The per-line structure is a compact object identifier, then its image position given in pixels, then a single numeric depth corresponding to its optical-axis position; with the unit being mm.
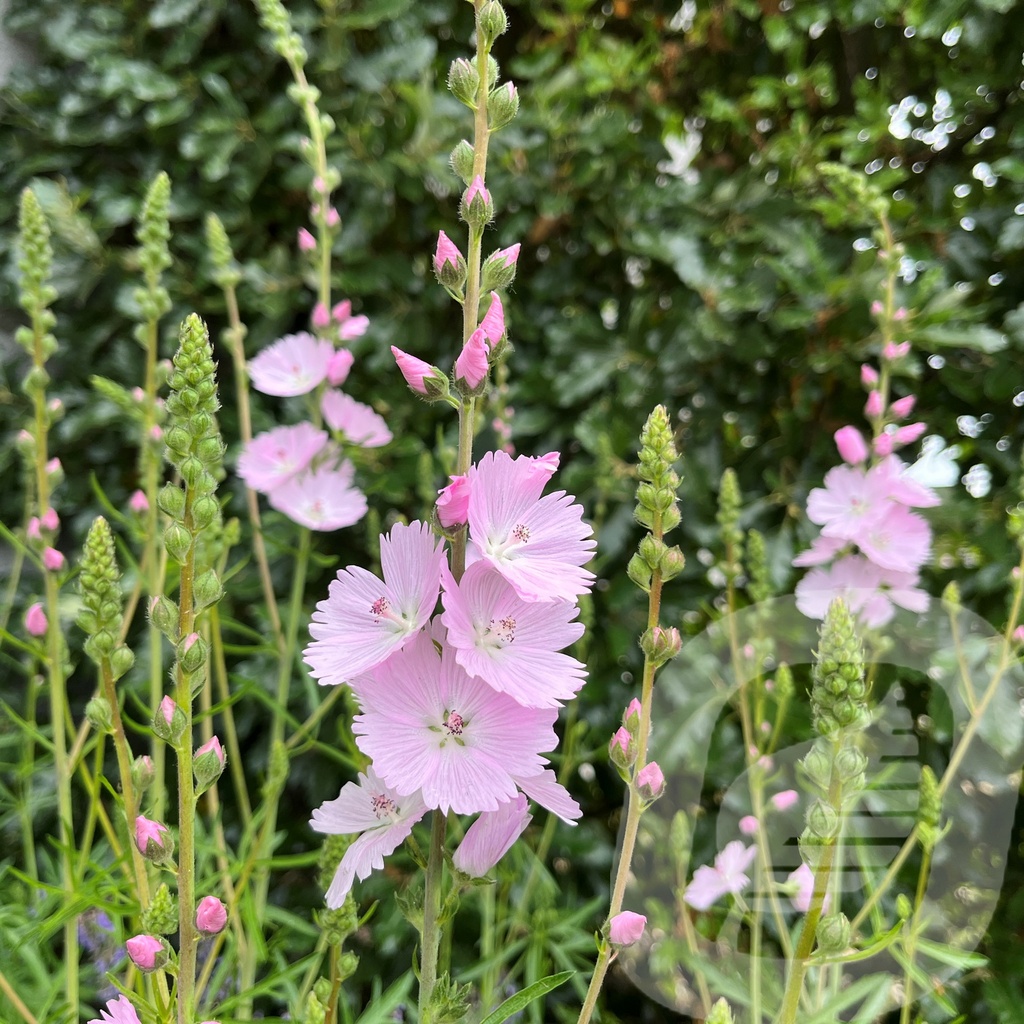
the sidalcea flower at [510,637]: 390
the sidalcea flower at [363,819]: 421
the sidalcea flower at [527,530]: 409
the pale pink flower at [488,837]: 418
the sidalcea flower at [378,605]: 420
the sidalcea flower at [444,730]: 396
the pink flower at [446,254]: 424
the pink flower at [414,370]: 421
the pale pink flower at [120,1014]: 406
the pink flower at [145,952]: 362
